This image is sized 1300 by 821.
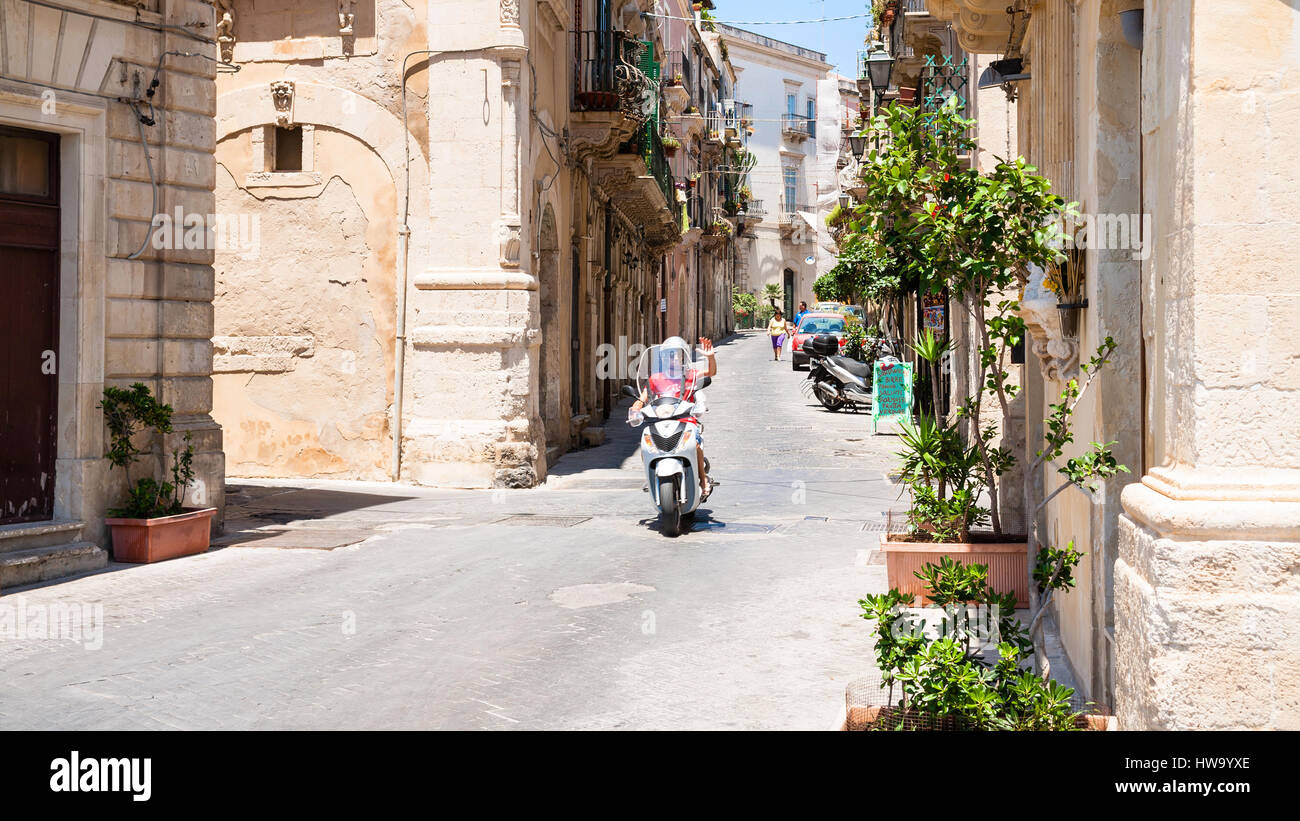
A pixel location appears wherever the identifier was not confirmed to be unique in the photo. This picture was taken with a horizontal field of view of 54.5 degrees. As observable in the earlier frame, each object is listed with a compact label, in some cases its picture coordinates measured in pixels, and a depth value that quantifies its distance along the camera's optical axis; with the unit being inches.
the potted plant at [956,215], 201.0
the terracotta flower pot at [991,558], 293.0
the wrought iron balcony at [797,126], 2810.0
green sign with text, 783.1
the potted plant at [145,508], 368.8
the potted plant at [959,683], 163.6
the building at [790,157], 2817.4
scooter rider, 456.4
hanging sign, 757.9
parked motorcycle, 964.6
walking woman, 1709.0
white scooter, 421.7
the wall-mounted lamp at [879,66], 767.1
